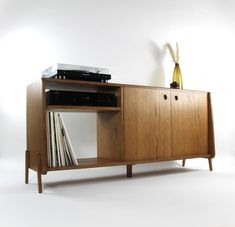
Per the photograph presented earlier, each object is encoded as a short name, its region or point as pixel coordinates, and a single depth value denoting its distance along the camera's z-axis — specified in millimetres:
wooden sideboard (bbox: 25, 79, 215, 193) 1746
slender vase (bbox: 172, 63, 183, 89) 2648
